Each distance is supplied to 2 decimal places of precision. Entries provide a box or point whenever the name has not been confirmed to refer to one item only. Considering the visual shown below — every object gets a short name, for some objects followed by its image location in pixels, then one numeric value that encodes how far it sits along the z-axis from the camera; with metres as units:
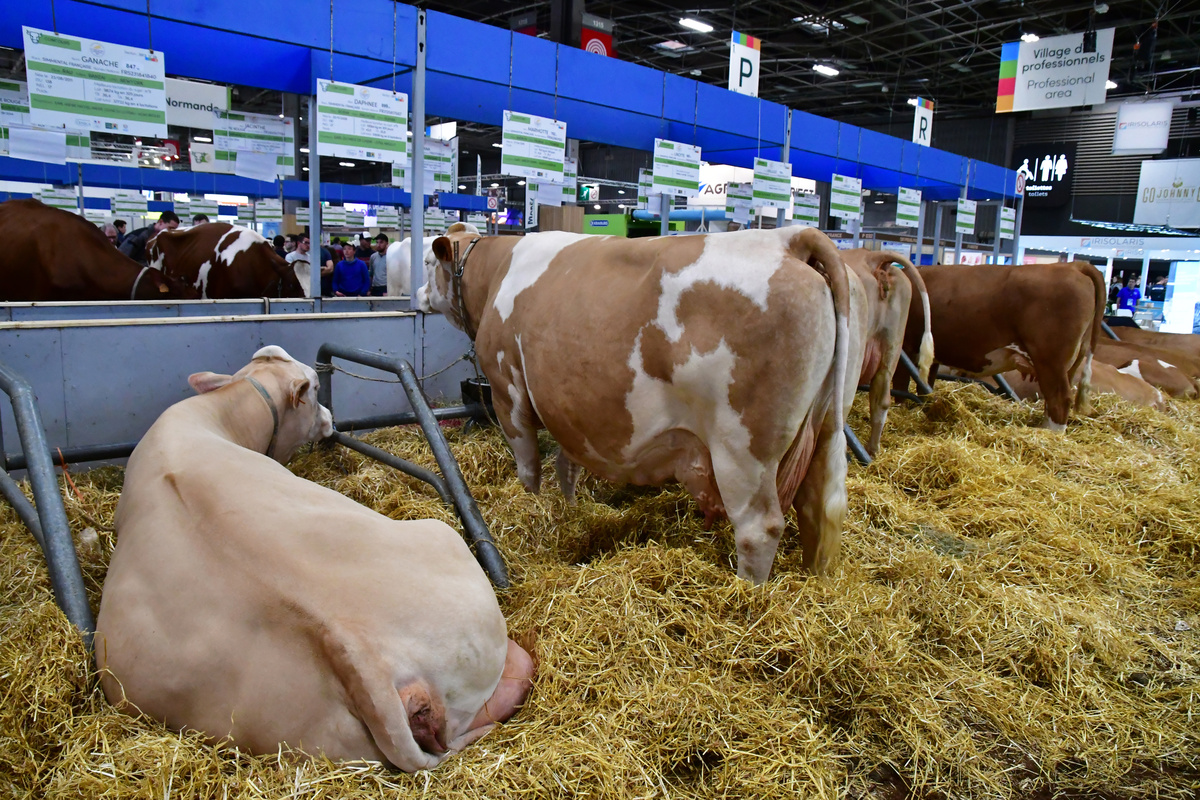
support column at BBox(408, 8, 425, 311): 4.89
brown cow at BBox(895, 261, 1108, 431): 6.04
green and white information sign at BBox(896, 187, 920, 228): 9.96
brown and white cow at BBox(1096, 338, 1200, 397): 8.17
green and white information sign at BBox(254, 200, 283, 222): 13.10
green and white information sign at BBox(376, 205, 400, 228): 8.90
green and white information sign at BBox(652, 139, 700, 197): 6.52
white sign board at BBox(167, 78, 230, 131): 6.79
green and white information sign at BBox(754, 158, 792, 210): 7.58
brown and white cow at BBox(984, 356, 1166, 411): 7.04
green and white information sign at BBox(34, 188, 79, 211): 11.44
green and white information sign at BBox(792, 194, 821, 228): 8.88
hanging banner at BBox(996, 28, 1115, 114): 10.97
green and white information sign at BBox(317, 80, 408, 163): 4.34
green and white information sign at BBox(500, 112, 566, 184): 5.30
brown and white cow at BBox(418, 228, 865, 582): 2.50
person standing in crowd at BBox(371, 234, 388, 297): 12.62
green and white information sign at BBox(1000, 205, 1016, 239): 12.57
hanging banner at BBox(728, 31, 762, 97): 9.57
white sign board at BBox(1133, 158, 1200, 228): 18.89
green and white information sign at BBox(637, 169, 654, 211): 8.02
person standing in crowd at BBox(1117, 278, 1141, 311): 15.98
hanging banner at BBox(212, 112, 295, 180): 5.68
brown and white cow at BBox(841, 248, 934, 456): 5.23
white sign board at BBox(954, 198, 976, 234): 10.60
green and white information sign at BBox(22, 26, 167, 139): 3.70
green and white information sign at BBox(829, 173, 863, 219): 8.89
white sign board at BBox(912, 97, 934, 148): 12.40
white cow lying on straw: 1.66
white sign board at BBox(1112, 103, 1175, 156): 15.55
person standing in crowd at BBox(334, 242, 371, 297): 11.05
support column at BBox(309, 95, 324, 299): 5.26
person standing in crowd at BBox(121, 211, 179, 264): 9.60
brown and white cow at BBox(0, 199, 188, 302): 5.80
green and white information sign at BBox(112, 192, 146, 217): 10.44
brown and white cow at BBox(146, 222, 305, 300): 7.62
